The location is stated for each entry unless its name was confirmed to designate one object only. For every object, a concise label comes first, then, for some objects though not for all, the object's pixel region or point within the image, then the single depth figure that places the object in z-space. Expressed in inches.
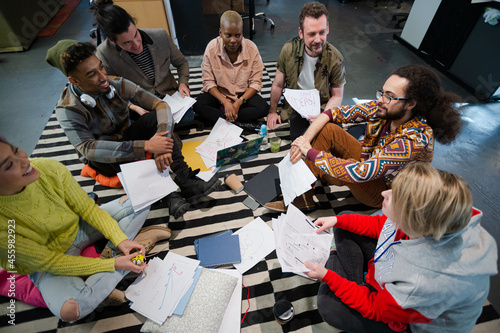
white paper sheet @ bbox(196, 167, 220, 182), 82.1
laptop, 80.4
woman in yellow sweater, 40.6
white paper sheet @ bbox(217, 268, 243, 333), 52.1
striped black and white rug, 53.9
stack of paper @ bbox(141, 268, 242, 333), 50.9
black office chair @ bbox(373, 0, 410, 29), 174.2
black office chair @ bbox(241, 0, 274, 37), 149.1
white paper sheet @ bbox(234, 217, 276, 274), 62.3
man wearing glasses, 52.4
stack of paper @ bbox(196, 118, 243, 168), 88.4
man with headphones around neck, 58.6
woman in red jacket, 32.6
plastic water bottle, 92.7
